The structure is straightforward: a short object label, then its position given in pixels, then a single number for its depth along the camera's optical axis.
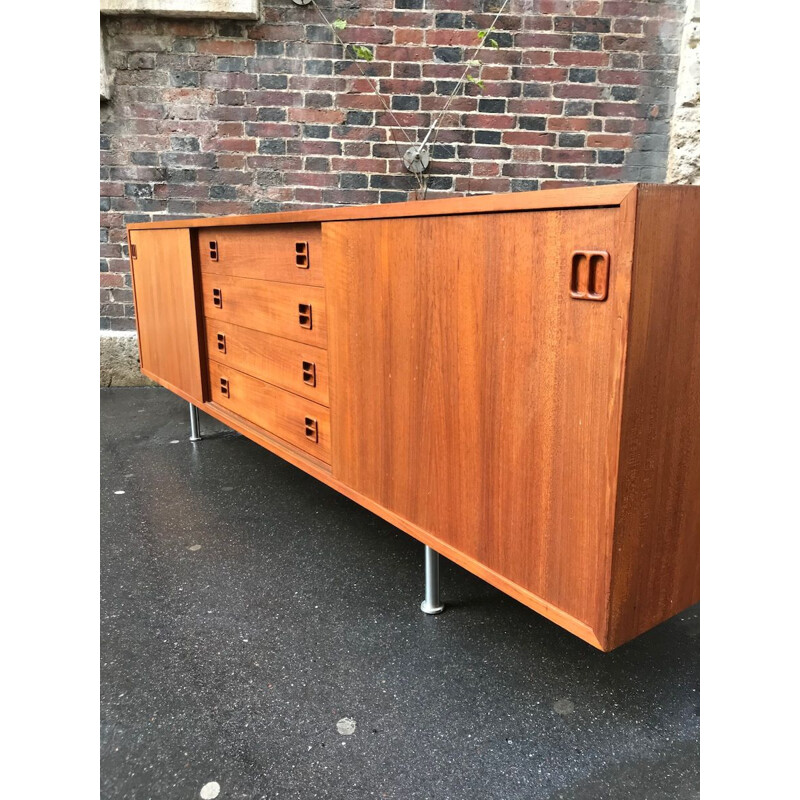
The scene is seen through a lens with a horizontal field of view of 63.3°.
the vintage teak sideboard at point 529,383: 0.86
